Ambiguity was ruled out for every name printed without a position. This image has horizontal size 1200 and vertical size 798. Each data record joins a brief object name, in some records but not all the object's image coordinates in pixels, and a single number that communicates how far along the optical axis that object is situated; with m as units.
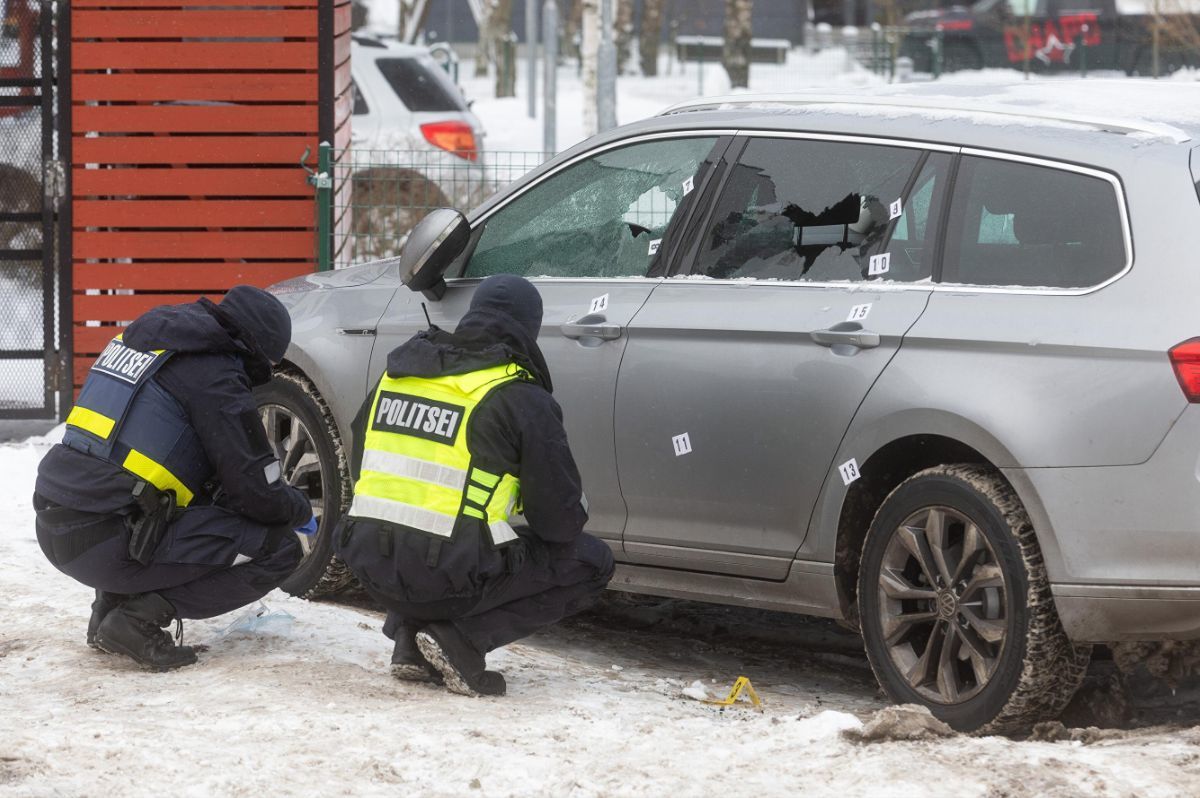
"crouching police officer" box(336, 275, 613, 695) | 9.19
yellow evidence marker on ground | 9.76
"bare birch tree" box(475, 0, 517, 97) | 75.12
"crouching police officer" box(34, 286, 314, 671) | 9.72
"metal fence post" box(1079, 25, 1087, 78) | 72.50
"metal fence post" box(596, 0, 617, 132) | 33.62
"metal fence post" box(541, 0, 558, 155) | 41.47
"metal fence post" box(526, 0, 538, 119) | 56.21
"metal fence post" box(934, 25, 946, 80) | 74.50
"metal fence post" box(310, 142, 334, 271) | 17.87
